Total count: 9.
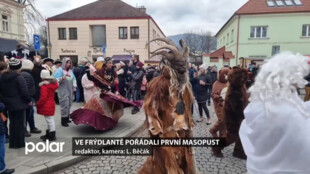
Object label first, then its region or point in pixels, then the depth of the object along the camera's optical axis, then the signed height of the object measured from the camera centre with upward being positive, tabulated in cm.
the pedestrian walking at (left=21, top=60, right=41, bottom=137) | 529 -46
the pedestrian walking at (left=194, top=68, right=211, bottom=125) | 743 -65
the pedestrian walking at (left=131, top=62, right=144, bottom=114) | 861 -48
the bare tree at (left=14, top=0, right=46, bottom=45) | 2920 +675
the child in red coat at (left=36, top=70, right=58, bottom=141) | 504 -70
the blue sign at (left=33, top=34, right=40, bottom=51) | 866 +104
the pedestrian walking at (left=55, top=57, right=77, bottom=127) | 638 -63
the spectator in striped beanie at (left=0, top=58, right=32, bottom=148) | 458 -57
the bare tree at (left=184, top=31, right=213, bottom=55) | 6581 +834
